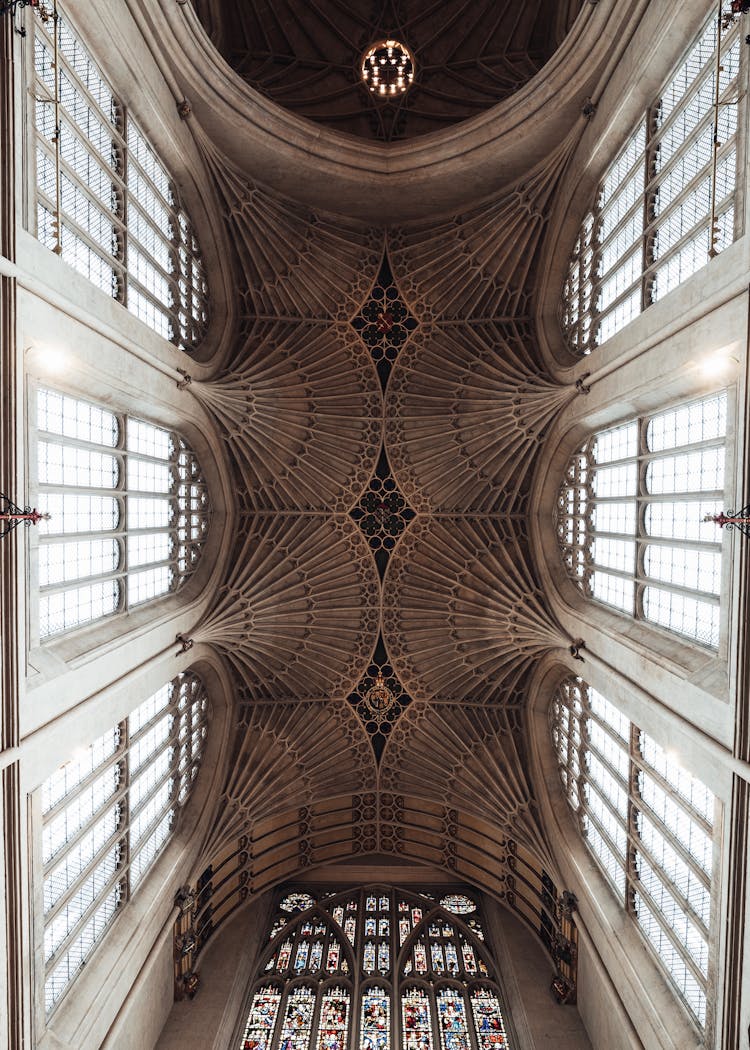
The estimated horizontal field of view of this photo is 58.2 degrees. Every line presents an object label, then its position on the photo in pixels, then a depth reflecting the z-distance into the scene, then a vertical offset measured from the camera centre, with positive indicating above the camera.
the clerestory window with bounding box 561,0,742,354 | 8.84 +4.97
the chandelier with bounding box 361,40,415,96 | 14.28 +9.55
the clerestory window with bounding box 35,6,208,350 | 9.13 +5.17
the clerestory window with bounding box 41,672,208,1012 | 10.09 -5.59
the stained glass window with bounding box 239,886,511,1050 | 14.00 -10.57
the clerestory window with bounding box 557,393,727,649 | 9.69 -0.15
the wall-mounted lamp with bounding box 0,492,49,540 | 7.09 -0.09
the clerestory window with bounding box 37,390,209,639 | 10.00 -0.07
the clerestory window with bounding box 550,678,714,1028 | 9.90 -5.60
